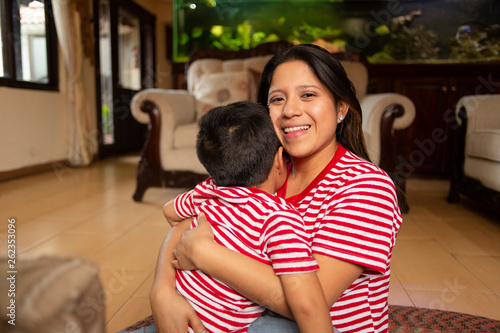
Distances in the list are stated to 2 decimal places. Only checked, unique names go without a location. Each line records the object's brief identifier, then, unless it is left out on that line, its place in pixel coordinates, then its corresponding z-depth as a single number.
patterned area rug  1.06
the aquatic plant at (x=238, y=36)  5.53
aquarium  4.53
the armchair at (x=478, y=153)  2.05
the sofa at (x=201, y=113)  2.24
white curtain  3.87
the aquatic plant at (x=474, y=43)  4.43
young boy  0.52
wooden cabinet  3.42
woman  0.58
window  3.23
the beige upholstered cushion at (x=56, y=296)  0.30
